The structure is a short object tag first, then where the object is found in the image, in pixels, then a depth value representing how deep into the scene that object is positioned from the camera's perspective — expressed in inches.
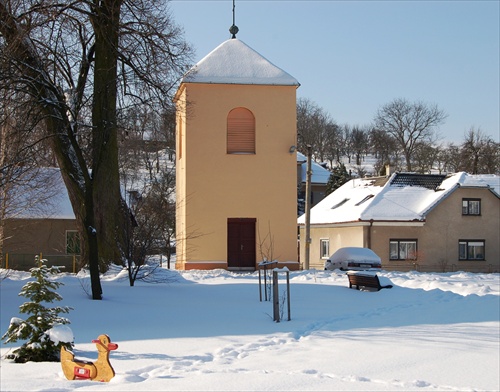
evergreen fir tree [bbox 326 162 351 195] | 2955.2
